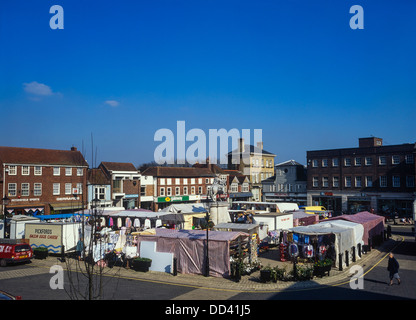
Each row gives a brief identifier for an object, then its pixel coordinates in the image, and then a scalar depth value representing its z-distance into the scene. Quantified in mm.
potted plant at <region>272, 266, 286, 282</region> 17214
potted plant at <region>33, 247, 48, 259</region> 23969
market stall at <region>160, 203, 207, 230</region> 35281
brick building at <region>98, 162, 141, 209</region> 55562
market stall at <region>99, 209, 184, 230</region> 33594
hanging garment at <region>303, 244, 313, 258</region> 20922
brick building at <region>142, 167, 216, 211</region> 61750
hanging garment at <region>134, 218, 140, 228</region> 34606
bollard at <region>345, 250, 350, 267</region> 20562
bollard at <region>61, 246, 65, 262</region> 24078
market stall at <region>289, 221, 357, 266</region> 20766
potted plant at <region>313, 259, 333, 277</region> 18016
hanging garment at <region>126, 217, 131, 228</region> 34828
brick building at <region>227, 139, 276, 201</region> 86750
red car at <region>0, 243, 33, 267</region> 21625
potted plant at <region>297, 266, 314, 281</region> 17453
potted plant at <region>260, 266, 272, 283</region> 17109
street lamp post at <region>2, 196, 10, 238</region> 27294
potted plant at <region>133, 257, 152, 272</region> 20234
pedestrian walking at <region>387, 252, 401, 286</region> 16234
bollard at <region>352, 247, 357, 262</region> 22062
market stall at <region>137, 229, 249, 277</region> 18823
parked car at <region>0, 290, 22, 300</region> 10148
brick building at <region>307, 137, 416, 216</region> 52312
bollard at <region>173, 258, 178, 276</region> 19167
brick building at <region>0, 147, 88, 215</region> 43781
